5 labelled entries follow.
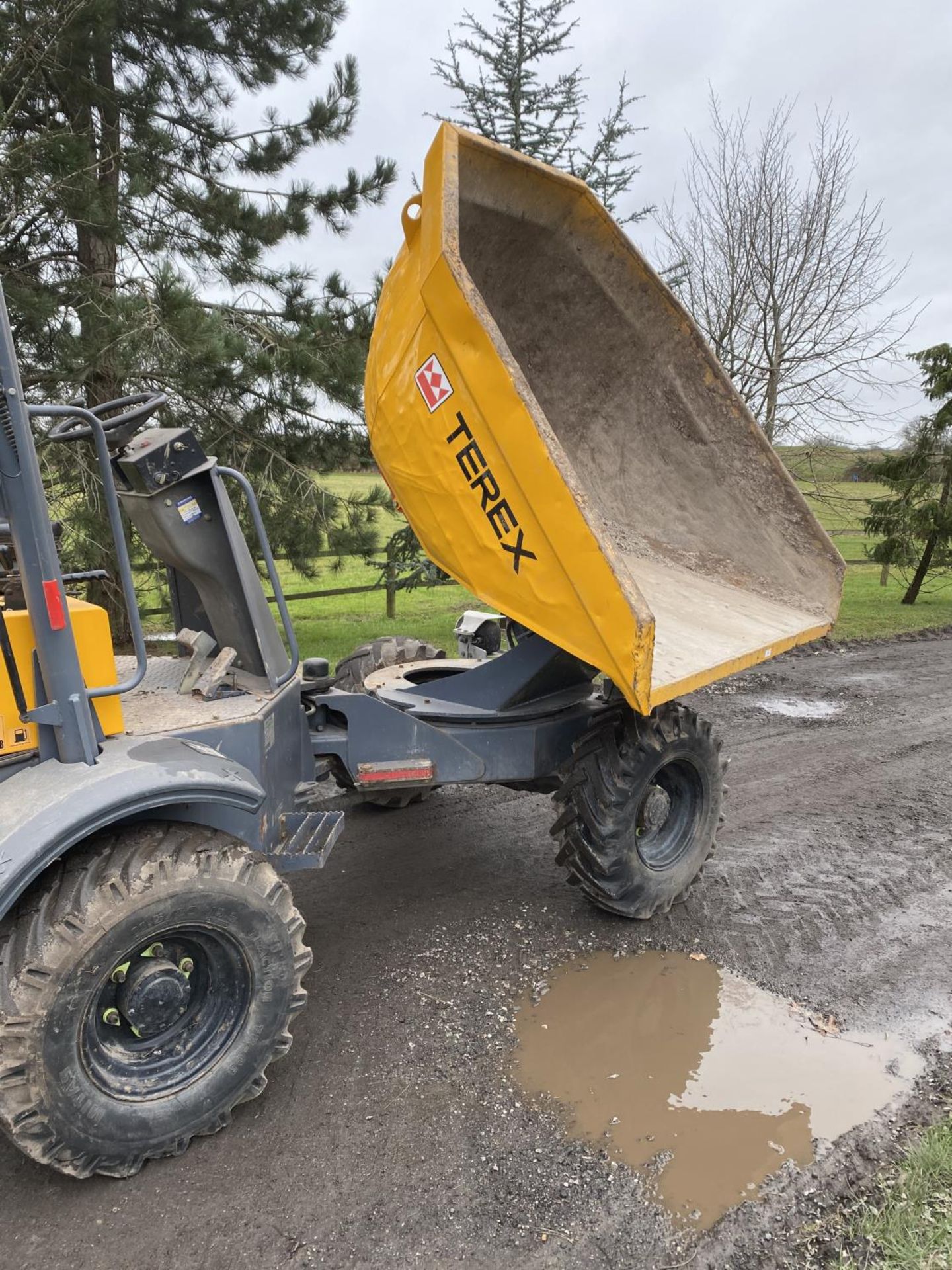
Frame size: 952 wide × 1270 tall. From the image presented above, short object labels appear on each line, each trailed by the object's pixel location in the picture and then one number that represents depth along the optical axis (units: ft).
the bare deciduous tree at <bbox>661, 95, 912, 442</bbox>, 36.17
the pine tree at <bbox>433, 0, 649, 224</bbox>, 34.40
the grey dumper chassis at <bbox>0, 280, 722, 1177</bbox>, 8.20
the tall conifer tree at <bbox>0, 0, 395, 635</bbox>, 21.89
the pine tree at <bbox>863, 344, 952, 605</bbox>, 45.80
